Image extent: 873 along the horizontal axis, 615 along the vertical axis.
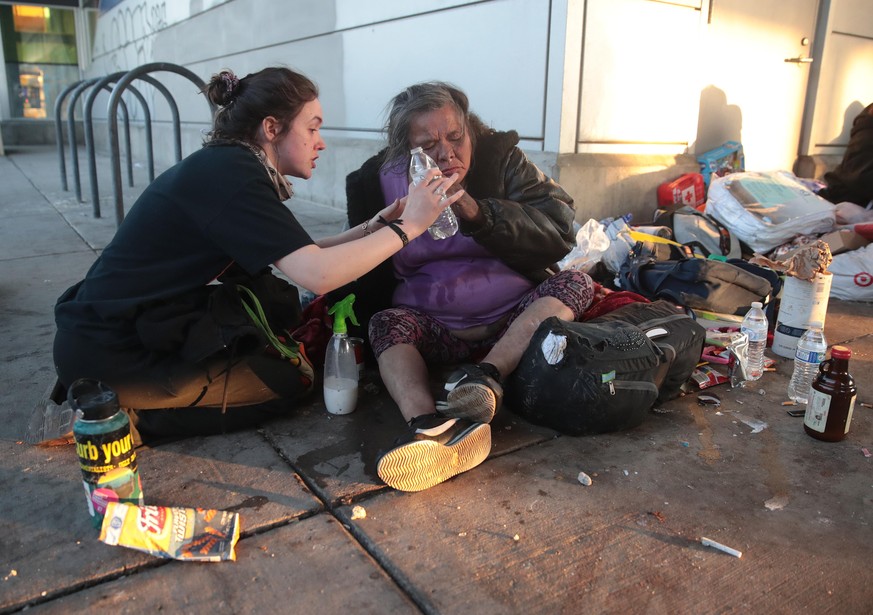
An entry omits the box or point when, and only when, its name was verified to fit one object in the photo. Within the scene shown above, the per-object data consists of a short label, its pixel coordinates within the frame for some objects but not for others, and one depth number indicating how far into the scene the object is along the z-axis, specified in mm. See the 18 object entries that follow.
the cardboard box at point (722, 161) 5566
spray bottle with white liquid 2612
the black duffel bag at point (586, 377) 2344
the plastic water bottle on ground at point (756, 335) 2914
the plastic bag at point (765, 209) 4785
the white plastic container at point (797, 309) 3059
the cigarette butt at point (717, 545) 1788
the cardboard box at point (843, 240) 4570
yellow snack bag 1738
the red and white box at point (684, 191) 5324
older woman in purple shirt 2627
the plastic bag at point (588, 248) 4250
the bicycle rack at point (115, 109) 5414
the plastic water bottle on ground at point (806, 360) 2645
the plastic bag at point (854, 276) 4270
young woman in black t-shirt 2084
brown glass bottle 2303
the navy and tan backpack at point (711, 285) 3414
